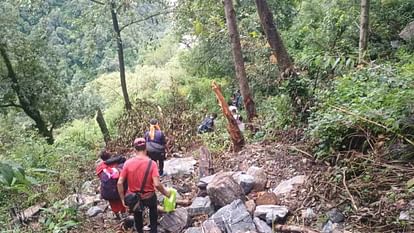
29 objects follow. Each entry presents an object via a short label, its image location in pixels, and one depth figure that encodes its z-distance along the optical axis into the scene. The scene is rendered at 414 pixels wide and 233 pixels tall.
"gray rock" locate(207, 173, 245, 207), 5.78
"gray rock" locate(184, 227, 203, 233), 5.45
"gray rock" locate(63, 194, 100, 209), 7.10
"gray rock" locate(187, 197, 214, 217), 6.05
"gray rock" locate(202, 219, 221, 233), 5.29
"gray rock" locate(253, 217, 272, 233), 5.01
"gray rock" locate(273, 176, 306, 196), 5.82
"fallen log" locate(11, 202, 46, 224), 6.82
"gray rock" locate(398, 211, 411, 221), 4.01
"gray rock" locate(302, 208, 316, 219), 4.94
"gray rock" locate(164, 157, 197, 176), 8.63
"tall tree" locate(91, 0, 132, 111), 15.10
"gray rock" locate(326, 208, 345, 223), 4.60
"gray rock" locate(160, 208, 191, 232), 5.98
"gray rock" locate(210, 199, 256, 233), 5.16
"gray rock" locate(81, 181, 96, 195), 8.30
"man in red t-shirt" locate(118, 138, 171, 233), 5.53
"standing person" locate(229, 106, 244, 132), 11.03
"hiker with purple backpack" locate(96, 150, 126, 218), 6.41
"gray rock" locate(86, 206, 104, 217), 7.25
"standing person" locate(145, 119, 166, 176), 8.30
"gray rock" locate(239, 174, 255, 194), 6.18
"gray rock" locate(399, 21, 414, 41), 11.01
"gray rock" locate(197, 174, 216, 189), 6.68
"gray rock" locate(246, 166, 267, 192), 6.27
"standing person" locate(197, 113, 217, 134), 11.96
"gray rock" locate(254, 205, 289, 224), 5.10
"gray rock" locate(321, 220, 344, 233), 4.43
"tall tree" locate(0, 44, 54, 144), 13.95
